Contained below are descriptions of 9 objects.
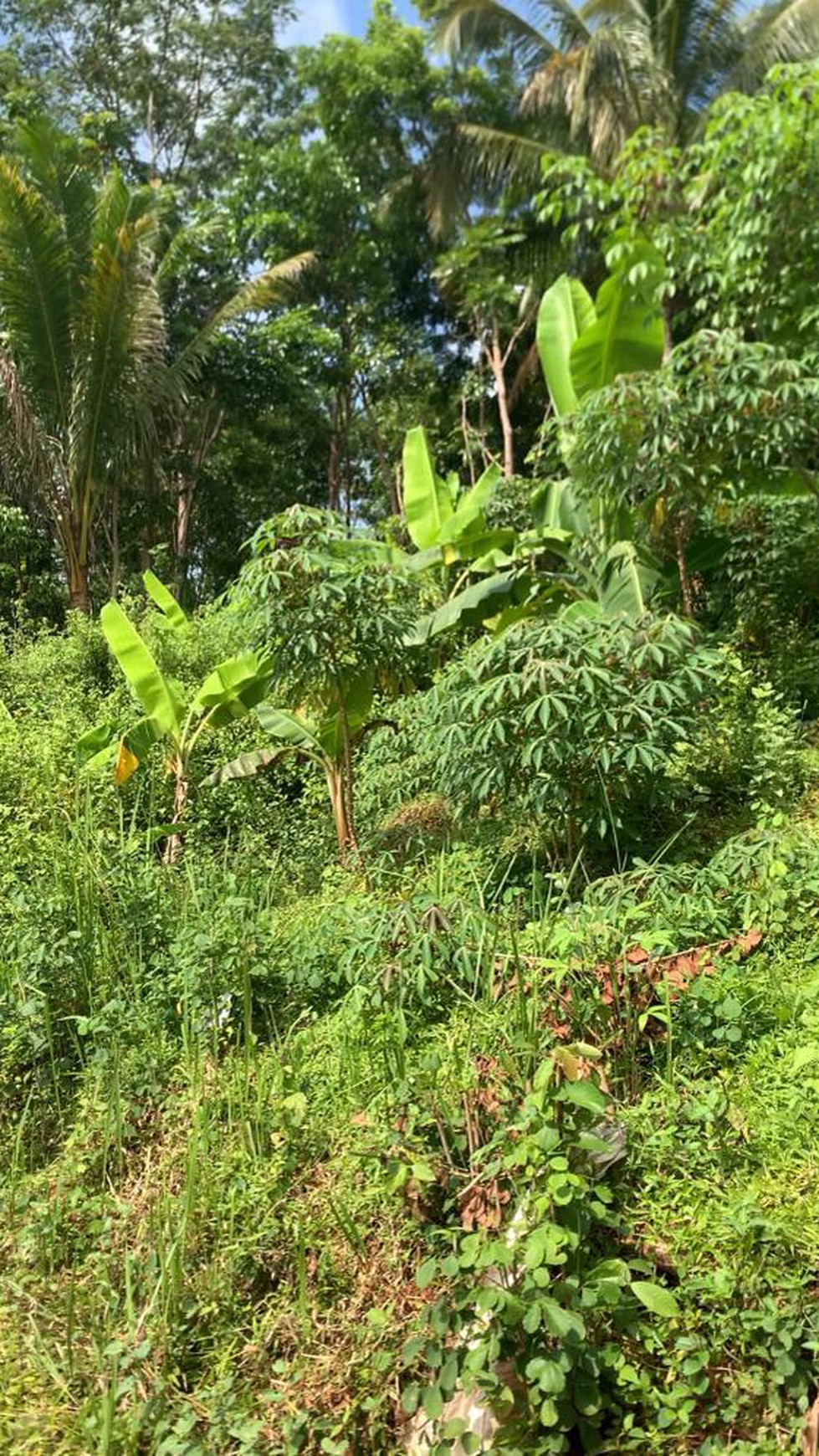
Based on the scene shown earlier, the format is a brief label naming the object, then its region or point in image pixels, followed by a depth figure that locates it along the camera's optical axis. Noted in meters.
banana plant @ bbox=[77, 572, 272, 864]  4.81
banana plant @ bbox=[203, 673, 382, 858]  4.26
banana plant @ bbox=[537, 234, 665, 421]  4.78
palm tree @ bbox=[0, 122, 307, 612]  8.07
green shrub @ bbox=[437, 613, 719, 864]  3.03
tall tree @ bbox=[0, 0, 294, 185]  14.06
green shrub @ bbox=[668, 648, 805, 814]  3.71
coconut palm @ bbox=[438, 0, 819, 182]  10.82
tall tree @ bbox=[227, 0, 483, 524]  12.23
